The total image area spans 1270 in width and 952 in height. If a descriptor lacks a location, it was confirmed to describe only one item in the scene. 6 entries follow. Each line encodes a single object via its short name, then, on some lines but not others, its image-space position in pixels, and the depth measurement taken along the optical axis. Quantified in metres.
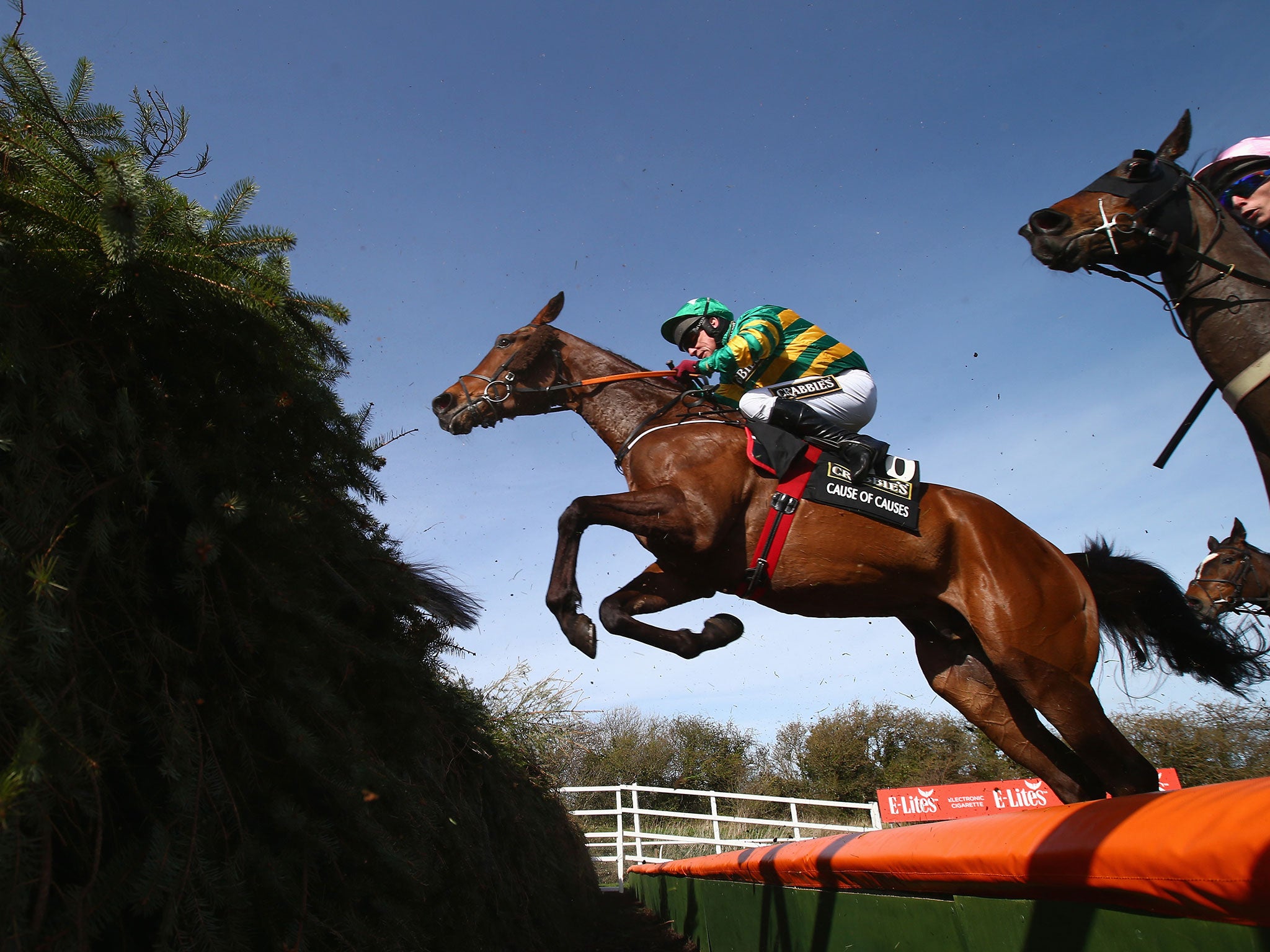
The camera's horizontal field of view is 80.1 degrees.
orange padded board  1.20
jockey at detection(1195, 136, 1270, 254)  3.16
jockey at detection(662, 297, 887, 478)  3.87
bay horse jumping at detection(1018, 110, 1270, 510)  2.83
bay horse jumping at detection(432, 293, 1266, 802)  3.55
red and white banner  10.52
